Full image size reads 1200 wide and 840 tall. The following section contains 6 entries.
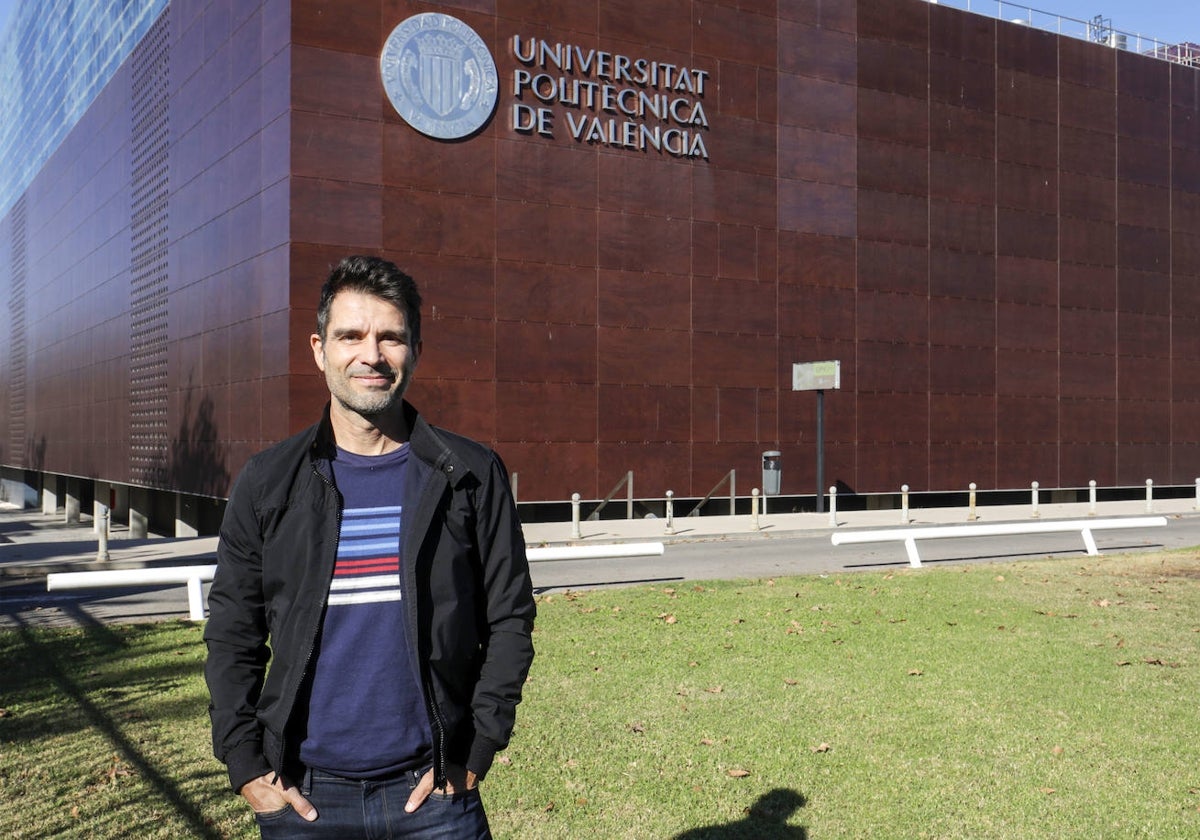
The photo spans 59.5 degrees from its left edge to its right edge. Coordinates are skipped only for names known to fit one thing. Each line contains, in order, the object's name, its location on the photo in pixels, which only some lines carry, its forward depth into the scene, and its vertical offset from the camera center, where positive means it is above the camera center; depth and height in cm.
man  291 -51
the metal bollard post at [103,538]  1744 -177
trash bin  2976 -115
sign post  2889 +147
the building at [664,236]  2588 +571
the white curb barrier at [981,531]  1586 -156
